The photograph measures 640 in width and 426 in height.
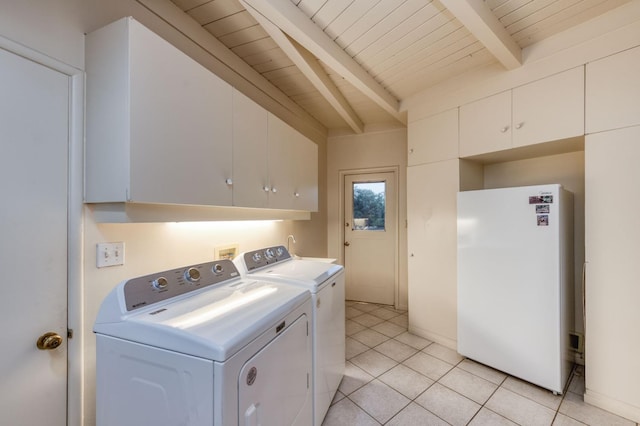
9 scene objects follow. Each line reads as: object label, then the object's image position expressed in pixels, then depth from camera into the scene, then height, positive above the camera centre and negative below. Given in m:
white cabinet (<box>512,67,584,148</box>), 1.98 +0.79
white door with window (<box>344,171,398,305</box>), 3.94 -0.35
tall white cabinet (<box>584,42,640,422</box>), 1.76 -0.13
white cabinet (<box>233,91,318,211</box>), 1.71 +0.38
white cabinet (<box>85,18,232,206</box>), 1.13 +0.41
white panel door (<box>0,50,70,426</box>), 1.07 -0.10
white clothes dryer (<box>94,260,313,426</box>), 0.92 -0.52
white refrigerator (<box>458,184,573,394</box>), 1.99 -0.53
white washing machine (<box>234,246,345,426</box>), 1.63 -0.59
